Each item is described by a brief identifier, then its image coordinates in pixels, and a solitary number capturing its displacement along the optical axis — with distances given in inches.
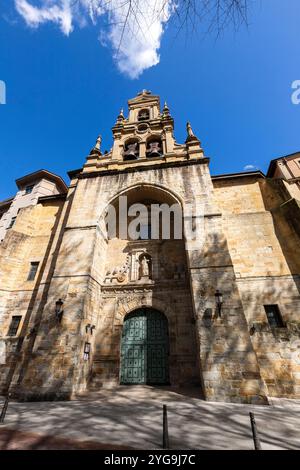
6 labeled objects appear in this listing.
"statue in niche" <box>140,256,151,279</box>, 448.8
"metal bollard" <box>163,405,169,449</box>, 137.6
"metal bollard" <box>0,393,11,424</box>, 190.3
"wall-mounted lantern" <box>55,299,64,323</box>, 347.3
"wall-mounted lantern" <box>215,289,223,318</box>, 317.7
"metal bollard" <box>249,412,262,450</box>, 113.3
